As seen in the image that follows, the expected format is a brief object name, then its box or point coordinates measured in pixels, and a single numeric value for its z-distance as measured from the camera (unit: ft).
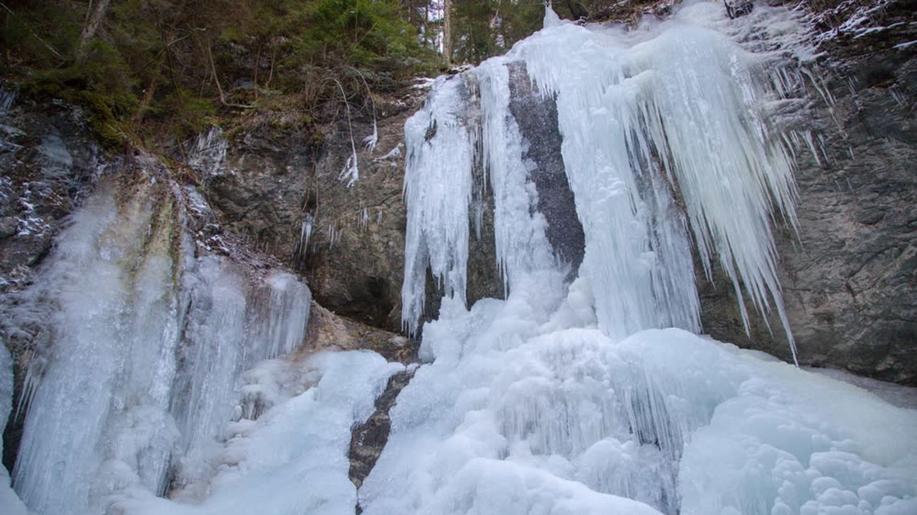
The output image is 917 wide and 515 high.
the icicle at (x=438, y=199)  18.88
